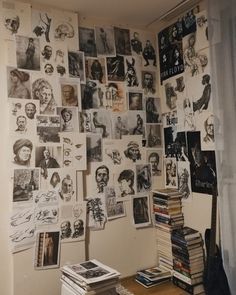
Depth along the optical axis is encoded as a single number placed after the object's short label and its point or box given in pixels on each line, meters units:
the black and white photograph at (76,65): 1.75
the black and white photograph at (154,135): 1.98
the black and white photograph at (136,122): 1.92
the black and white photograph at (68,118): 1.71
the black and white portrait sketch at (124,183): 1.86
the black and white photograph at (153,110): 2.00
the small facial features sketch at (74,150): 1.70
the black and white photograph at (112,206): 1.82
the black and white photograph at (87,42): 1.81
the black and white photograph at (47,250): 1.61
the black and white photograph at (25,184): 1.58
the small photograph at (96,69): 1.81
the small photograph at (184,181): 1.81
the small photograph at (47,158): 1.64
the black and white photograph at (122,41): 1.91
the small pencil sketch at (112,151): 1.83
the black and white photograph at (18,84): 1.59
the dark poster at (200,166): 1.65
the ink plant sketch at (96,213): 1.77
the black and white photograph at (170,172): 1.92
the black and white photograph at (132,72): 1.93
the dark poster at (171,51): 1.85
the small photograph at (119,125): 1.87
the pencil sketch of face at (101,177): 1.80
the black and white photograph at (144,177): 1.93
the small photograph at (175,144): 1.84
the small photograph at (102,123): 1.81
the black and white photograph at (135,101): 1.93
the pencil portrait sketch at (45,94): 1.65
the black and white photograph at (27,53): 1.62
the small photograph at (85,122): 1.77
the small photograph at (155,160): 1.98
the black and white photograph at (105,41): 1.85
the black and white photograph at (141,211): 1.91
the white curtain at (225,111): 1.39
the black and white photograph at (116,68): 1.87
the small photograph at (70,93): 1.72
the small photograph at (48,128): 1.65
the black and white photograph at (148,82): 2.00
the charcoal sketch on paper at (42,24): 1.67
